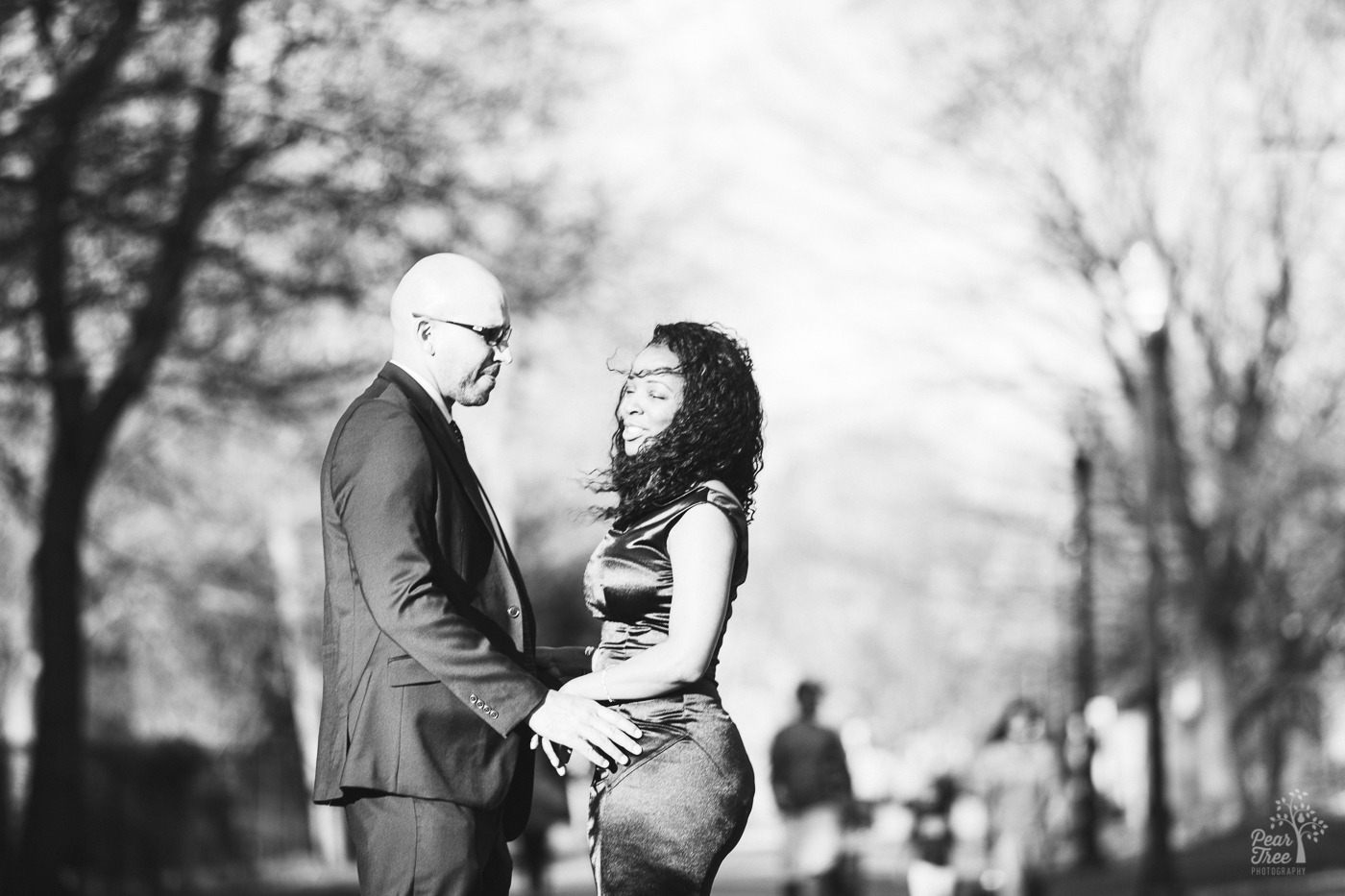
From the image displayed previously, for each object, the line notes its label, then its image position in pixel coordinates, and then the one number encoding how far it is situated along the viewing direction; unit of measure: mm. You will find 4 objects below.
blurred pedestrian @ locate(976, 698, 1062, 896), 13805
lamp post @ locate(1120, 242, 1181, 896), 16656
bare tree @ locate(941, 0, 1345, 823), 21766
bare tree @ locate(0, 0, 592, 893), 12312
